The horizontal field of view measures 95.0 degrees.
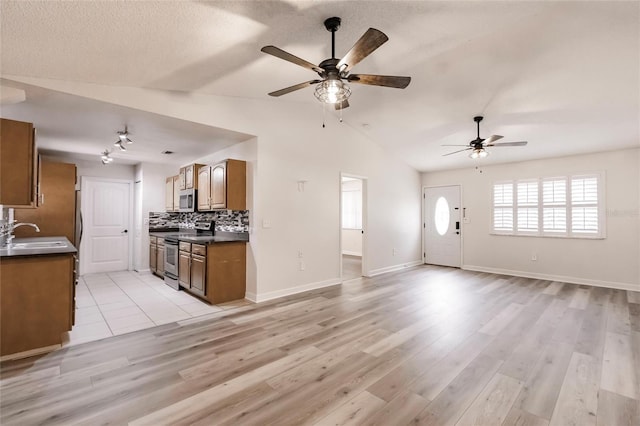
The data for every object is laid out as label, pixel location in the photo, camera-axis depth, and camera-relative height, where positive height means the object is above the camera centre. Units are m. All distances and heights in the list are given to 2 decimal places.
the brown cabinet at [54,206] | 4.93 +0.11
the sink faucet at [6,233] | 3.53 -0.26
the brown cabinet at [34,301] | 2.54 -0.80
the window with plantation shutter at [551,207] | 5.46 +0.16
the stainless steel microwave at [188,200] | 5.29 +0.24
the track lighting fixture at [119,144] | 4.46 +1.06
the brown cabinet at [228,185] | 4.36 +0.43
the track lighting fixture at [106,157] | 5.52 +1.07
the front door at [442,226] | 7.17 -0.29
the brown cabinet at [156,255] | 5.70 -0.86
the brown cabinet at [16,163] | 2.64 +0.46
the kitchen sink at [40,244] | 3.35 -0.39
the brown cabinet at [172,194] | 6.03 +0.42
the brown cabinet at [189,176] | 5.32 +0.69
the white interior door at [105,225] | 6.29 -0.27
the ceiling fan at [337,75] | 2.09 +1.15
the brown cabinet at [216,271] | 4.11 -0.84
